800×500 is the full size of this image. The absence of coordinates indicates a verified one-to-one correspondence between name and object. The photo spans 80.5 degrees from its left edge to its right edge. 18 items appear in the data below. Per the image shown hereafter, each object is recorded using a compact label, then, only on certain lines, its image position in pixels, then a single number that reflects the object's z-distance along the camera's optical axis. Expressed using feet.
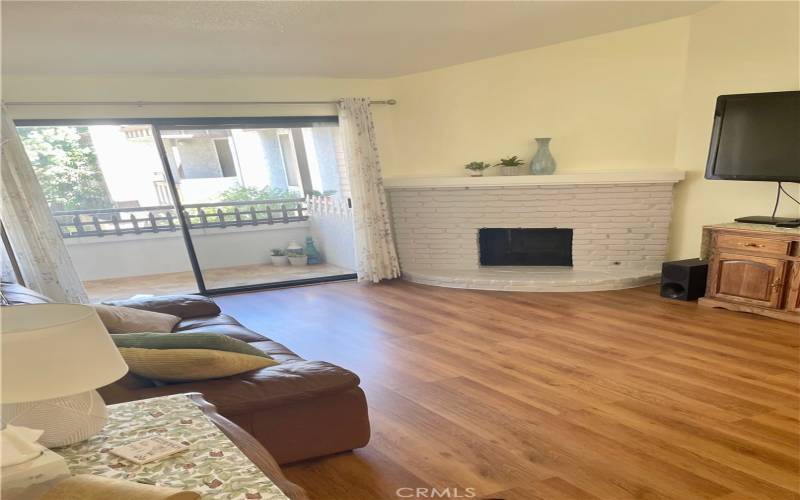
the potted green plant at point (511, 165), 16.33
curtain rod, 13.51
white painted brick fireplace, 14.89
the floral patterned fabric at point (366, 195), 17.22
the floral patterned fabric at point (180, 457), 3.49
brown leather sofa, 6.01
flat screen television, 11.26
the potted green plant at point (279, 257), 19.89
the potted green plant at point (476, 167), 16.75
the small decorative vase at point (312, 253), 20.28
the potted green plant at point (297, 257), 20.11
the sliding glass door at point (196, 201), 15.64
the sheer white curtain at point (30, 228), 13.12
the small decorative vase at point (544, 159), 15.83
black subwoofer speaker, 13.08
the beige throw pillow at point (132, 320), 8.52
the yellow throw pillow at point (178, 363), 5.86
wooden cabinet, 11.25
